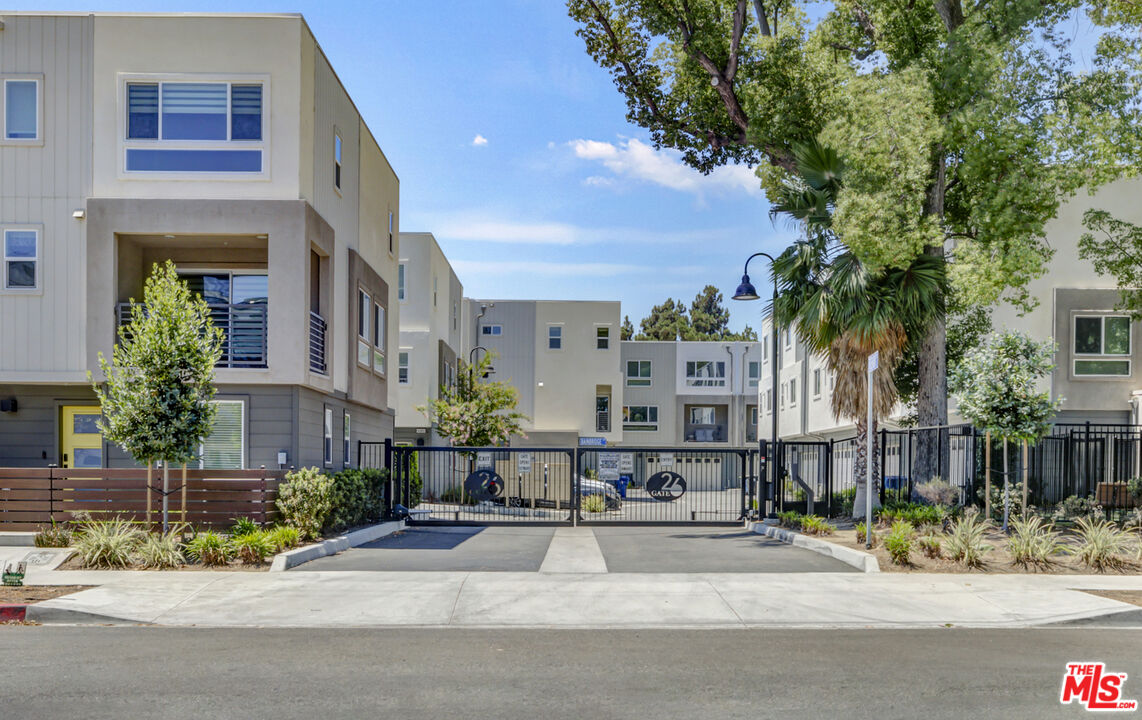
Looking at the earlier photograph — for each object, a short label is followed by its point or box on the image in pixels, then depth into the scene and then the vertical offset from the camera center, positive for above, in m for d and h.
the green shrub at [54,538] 15.80 -2.28
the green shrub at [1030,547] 14.81 -2.22
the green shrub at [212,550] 14.49 -2.25
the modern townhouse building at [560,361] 53.28 +1.67
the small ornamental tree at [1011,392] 17.44 +0.05
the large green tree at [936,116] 19.59 +5.67
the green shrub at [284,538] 15.51 -2.24
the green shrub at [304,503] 17.12 -1.87
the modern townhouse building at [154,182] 18.53 +3.84
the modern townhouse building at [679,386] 60.31 +0.46
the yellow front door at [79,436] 19.53 -0.86
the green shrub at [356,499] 18.31 -2.09
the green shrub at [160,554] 14.28 -2.29
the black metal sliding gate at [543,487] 23.20 -2.44
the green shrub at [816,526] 19.14 -2.50
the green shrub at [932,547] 15.13 -2.26
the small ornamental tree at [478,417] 35.25 -0.85
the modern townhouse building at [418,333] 39.28 +2.30
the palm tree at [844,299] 20.94 +1.99
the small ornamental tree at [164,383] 15.36 +0.13
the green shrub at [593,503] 28.88 -3.18
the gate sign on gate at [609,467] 23.14 -1.67
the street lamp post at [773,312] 22.53 +1.83
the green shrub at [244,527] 16.10 -2.15
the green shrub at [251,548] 14.58 -2.24
